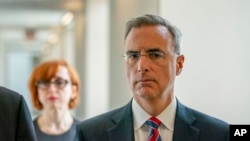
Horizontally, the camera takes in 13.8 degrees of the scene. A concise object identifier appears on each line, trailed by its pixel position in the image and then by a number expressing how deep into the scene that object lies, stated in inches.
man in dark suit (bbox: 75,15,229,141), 105.3
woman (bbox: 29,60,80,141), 136.0
